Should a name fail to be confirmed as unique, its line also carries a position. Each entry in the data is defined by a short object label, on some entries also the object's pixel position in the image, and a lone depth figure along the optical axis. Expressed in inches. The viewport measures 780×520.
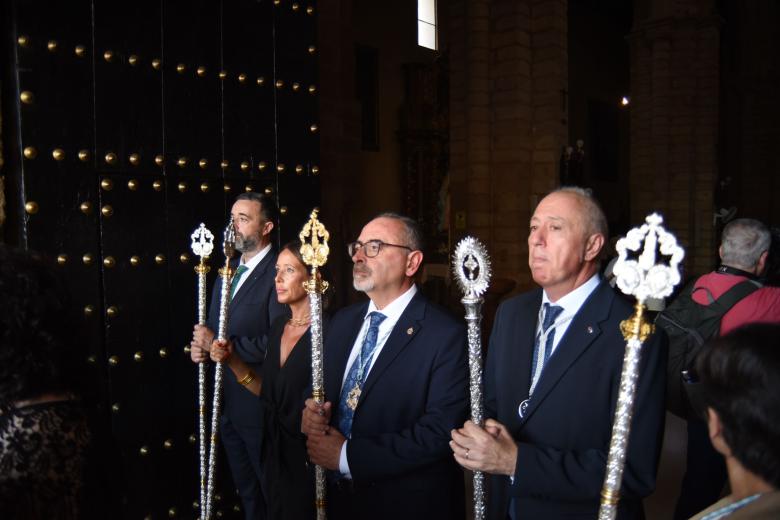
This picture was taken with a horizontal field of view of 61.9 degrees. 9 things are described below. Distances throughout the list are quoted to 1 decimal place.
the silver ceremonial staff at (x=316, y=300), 98.9
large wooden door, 128.3
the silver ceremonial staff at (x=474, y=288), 79.0
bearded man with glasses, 98.3
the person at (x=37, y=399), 56.4
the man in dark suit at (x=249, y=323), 148.9
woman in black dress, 123.8
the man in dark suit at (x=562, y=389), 81.5
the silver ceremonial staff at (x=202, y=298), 131.6
